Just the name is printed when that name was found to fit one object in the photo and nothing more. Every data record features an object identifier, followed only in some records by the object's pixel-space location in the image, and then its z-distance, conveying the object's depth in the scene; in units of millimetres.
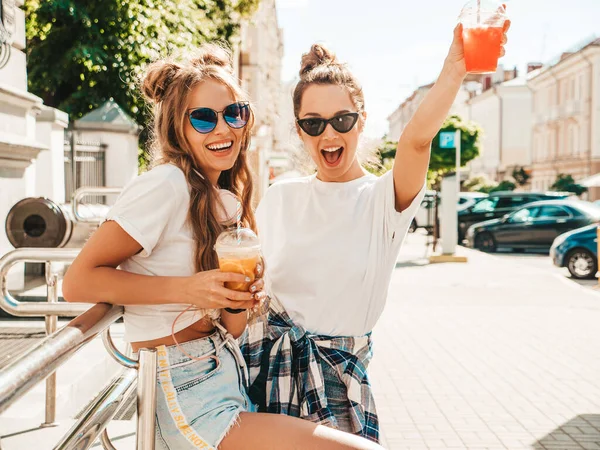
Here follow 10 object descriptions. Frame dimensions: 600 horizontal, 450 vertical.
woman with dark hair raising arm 2059
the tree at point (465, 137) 26484
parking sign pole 19619
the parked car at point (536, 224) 19078
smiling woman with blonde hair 1740
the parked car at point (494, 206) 24812
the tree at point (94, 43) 13133
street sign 19234
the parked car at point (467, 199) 26453
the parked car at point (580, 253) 13938
